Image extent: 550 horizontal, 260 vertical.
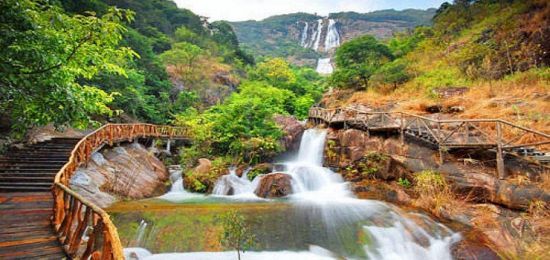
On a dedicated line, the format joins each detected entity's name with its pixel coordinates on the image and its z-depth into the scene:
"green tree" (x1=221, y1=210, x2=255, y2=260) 6.32
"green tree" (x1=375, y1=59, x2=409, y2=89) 20.72
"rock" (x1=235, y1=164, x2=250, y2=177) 14.55
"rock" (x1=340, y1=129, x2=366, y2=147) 15.08
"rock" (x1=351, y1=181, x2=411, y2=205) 10.85
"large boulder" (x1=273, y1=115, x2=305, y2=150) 18.55
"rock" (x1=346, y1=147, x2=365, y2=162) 14.26
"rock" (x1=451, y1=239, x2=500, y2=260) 6.76
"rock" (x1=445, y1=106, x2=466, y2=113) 14.26
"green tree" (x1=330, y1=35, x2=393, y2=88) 24.41
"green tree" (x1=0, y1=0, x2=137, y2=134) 4.61
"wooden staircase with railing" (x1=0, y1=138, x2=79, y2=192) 9.08
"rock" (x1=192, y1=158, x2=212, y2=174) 14.27
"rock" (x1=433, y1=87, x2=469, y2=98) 16.30
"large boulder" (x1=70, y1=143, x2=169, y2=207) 10.66
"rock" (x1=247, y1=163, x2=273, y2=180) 14.15
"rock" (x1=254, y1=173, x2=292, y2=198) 12.35
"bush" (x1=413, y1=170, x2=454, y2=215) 9.68
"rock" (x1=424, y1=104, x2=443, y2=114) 15.24
